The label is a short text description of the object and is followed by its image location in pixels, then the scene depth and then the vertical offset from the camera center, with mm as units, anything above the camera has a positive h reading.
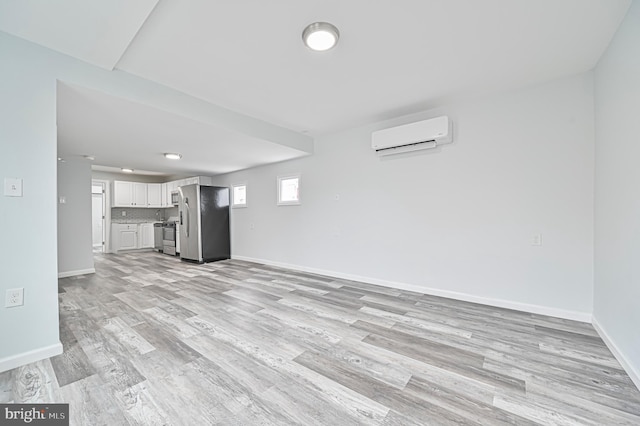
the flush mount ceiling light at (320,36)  1865 +1351
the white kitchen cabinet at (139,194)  7812 +594
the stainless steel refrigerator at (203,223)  5875 -260
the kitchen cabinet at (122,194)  7416 +583
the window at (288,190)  5087 +465
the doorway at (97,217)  8570 -124
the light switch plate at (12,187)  1798 +193
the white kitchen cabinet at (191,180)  6937 +903
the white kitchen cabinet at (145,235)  8047 -710
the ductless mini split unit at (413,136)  3141 +996
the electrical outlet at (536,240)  2725 -318
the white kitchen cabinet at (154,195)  8125 +593
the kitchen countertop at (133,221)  7713 -264
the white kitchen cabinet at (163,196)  8133 +550
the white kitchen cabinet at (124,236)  7516 -710
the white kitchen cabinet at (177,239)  6785 -716
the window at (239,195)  6238 +450
